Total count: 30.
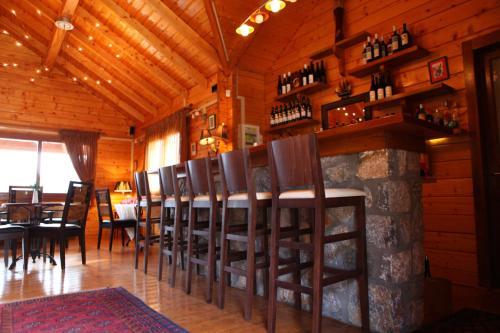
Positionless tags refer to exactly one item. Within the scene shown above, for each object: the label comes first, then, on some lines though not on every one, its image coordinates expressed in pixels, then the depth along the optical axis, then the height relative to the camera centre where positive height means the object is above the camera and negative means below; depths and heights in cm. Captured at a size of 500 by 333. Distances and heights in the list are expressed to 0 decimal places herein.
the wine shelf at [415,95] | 324 +91
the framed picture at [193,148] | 646 +80
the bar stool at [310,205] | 179 -7
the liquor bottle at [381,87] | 380 +111
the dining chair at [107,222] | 535 -39
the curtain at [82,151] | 756 +94
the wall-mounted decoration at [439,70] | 340 +115
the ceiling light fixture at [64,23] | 548 +264
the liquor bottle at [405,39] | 362 +152
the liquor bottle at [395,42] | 369 +152
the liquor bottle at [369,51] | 390 +152
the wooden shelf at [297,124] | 468 +91
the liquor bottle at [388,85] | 373 +112
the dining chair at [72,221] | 387 -30
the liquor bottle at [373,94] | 386 +104
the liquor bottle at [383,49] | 381 +150
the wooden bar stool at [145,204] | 363 -11
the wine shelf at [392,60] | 351 +134
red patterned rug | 207 -77
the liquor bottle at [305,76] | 473 +153
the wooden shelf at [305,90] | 454 +133
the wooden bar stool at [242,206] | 220 -9
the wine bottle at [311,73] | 463 +154
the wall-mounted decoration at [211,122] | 583 +116
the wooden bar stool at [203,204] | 259 -8
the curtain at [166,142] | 657 +102
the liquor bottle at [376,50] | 385 +151
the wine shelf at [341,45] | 411 +176
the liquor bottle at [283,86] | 502 +149
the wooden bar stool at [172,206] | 306 -11
